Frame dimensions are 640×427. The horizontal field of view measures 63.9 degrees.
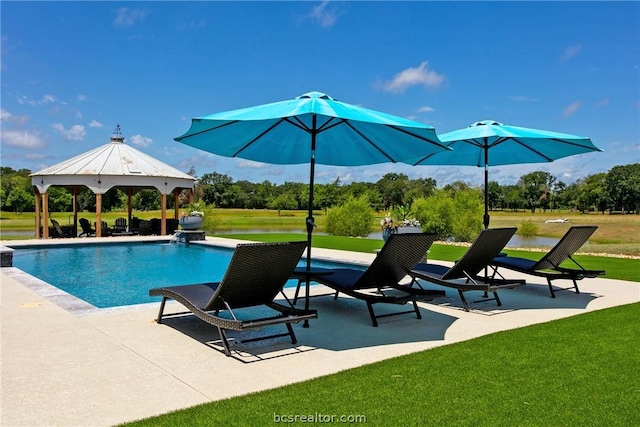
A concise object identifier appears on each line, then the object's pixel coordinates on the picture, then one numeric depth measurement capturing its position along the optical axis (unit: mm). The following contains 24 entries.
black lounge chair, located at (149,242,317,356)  4477
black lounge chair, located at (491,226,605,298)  7273
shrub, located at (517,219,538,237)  32438
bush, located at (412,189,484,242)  25578
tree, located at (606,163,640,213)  72062
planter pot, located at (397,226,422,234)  11953
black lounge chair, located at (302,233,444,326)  5562
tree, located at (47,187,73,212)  54969
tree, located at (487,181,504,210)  77581
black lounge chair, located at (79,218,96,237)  19531
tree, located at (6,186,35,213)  58625
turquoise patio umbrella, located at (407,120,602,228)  7246
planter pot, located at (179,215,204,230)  17567
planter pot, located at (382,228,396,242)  12190
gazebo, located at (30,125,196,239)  18734
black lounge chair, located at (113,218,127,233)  20656
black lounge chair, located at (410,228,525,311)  6379
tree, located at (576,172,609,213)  75438
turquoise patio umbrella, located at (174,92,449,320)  4910
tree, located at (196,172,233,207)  72188
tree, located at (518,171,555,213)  82500
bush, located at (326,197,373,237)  27484
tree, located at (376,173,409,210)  73250
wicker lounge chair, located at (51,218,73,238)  18481
